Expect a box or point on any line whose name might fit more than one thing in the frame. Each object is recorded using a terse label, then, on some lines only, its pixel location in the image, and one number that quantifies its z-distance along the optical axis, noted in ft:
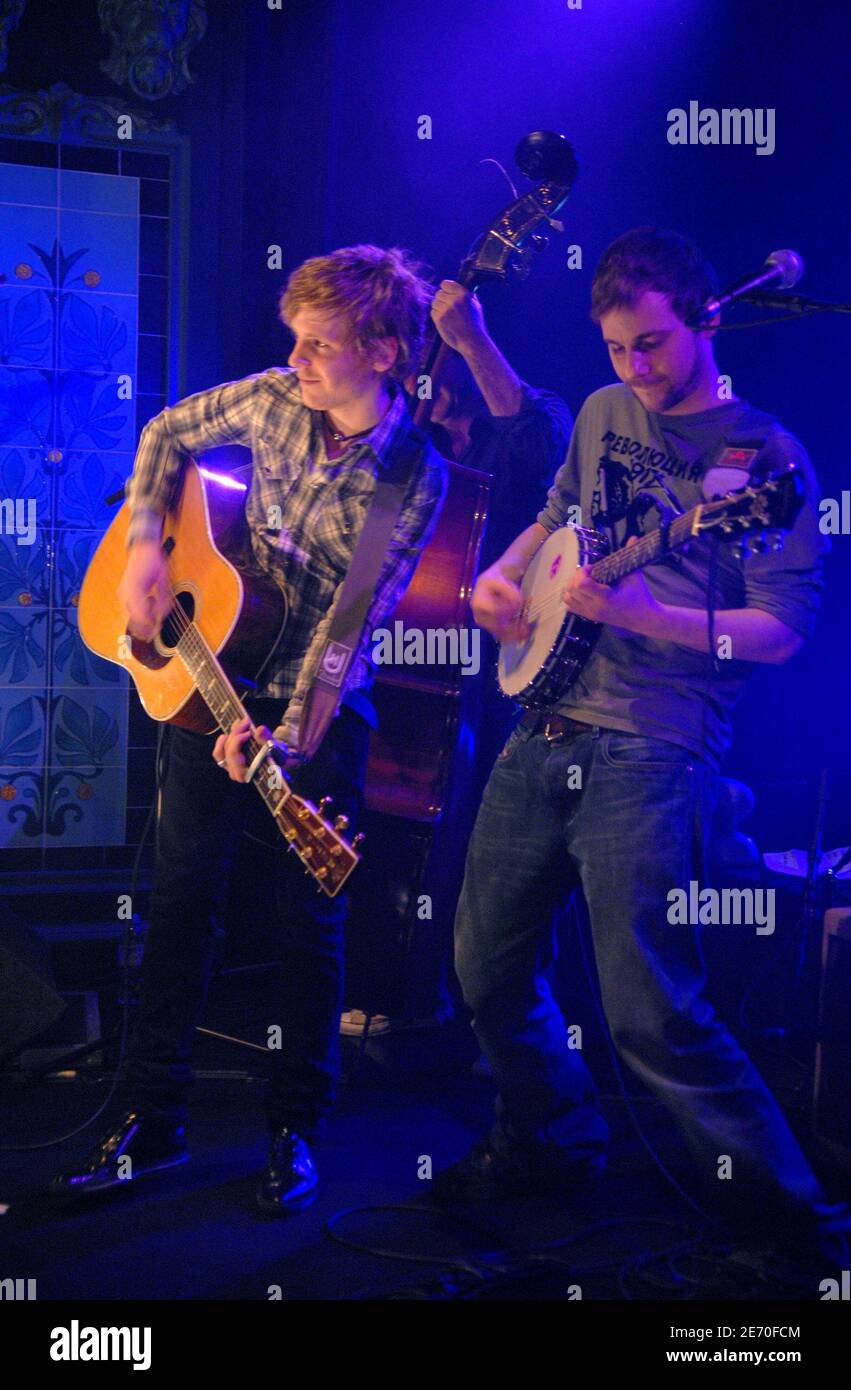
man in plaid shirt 9.80
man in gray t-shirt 8.24
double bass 12.33
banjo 7.64
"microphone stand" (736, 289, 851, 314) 7.73
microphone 8.04
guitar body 9.77
